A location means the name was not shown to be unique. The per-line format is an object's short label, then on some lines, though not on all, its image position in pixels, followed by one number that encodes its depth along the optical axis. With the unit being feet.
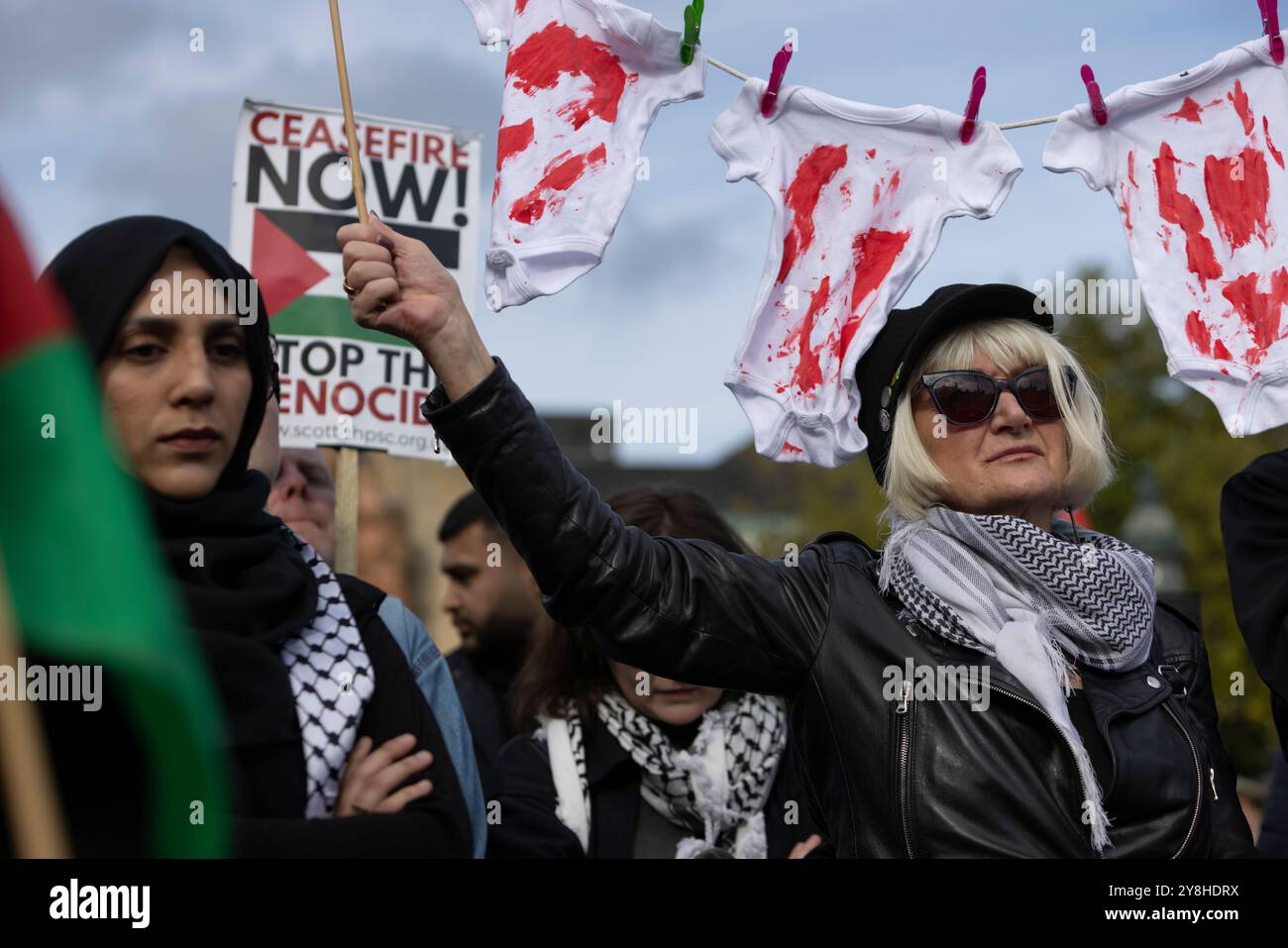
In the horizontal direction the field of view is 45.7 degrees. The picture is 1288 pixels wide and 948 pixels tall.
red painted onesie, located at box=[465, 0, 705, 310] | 9.60
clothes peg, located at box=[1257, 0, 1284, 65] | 10.88
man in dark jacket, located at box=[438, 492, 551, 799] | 14.34
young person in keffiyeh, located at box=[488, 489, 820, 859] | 10.73
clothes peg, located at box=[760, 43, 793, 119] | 10.44
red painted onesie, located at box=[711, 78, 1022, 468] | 10.46
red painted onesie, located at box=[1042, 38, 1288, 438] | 10.86
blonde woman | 7.63
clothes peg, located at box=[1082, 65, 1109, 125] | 10.80
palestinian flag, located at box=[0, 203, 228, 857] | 4.09
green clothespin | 10.14
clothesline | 10.80
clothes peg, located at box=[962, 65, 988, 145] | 10.66
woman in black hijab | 7.69
